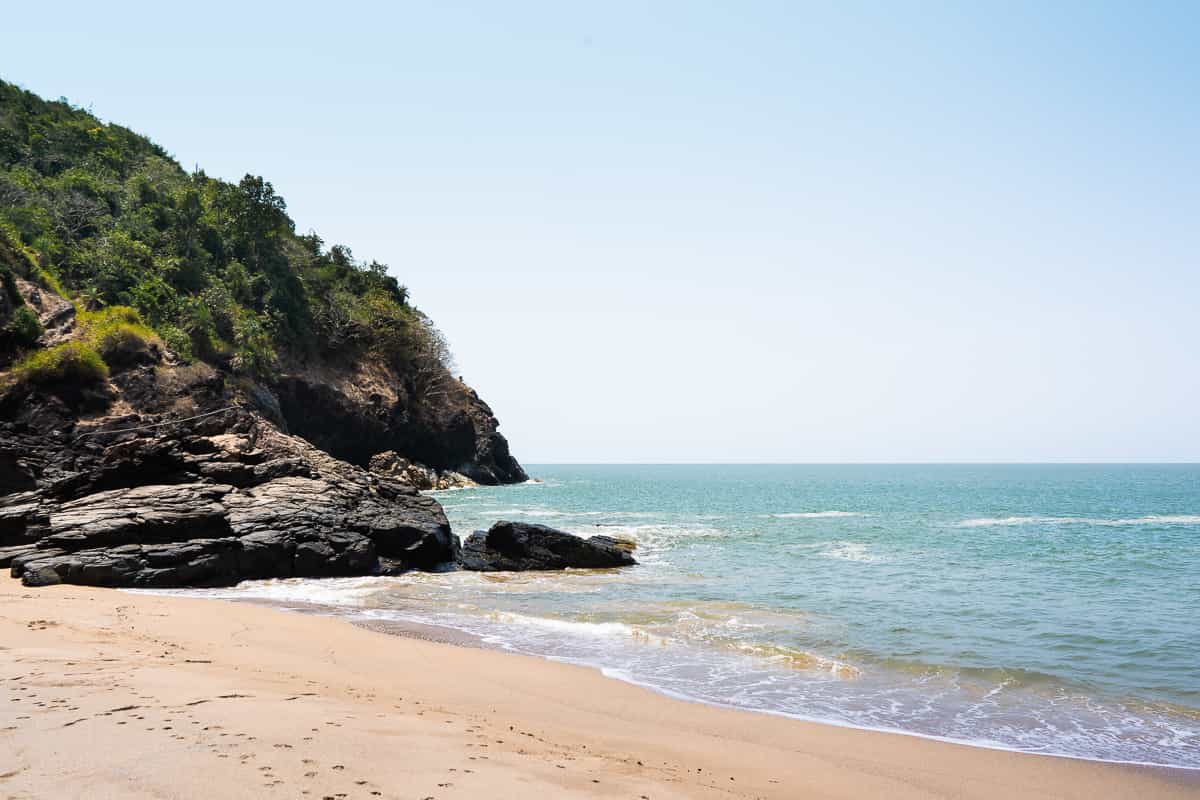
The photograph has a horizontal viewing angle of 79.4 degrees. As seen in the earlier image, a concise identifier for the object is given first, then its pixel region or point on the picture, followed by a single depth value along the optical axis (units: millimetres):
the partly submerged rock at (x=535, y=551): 24109
